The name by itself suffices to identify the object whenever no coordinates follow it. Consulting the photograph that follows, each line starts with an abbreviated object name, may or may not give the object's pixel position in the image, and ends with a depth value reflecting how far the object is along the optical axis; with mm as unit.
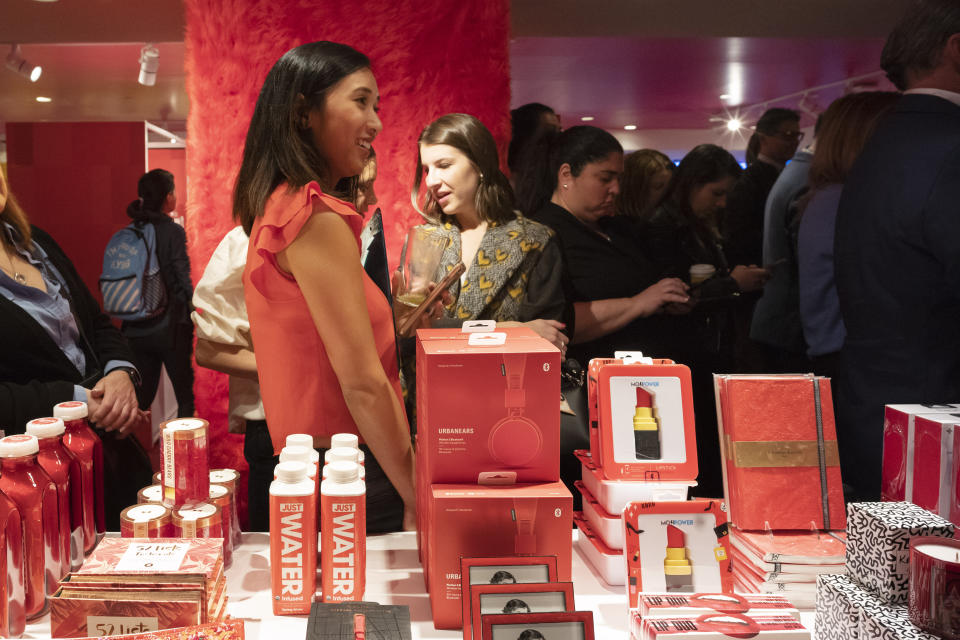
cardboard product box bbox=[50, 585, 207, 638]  1070
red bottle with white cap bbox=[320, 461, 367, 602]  1266
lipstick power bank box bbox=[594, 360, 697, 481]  1483
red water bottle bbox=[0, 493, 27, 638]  1192
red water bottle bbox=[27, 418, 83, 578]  1350
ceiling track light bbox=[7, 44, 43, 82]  2801
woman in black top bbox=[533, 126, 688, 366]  2430
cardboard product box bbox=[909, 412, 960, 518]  1197
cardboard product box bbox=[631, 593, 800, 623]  1113
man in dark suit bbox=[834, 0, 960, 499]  2123
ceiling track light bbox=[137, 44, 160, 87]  2758
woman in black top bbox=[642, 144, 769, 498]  2576
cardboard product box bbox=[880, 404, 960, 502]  1280
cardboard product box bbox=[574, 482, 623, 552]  1447
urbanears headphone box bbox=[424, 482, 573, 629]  1272
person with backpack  2838
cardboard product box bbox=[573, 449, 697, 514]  1459
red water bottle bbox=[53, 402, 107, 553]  1479
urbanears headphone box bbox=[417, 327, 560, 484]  1296
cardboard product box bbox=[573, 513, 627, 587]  1436
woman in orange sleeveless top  1656
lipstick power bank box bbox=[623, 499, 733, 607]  1306
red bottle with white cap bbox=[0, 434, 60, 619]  1234
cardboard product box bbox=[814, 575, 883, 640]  1057
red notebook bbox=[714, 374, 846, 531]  1453
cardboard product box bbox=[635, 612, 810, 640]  1043
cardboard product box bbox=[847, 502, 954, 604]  1040
